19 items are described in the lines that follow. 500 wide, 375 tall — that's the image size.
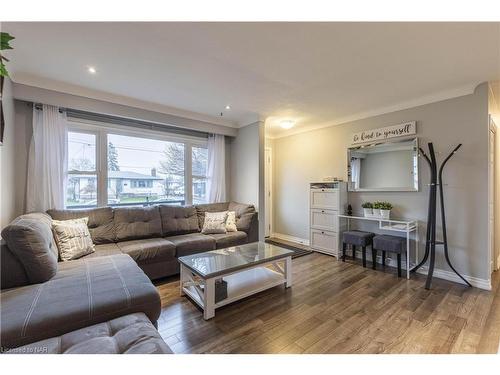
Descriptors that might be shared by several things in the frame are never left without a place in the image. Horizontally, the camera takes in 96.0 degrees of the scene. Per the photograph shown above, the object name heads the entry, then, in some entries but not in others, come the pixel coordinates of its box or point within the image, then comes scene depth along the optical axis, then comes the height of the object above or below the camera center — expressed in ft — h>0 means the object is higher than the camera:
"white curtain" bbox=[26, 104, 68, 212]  8.72 +1.02
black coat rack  8.78 -1.14
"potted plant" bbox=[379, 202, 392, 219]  10.63 -1.07
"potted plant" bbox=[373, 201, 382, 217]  10.95 -1.05
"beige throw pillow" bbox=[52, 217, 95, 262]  7.44 -1.76
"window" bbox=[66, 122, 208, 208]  10.14 +1.03
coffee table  6.60 -2.87
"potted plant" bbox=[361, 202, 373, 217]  11.27 -1.08
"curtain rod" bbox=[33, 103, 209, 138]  9.72 +3.27
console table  9.52 -1.76
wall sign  10.38 +2.73
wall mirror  10.48 +1.09
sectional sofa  3.60 -2.26
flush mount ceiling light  13.41 +3.90
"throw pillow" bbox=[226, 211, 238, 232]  11.58 -1.79
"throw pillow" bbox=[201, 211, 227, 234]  11.21 -1.78
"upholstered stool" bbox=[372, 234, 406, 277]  9.58 -2.52
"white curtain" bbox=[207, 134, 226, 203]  13.73 +1.17
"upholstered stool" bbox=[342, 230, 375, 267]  10.71 -2.50
